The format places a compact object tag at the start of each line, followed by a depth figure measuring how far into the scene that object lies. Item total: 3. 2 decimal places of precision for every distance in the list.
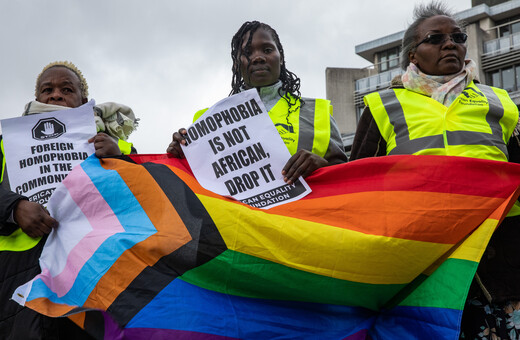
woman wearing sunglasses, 2.91
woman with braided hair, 3.60
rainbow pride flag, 2.79
